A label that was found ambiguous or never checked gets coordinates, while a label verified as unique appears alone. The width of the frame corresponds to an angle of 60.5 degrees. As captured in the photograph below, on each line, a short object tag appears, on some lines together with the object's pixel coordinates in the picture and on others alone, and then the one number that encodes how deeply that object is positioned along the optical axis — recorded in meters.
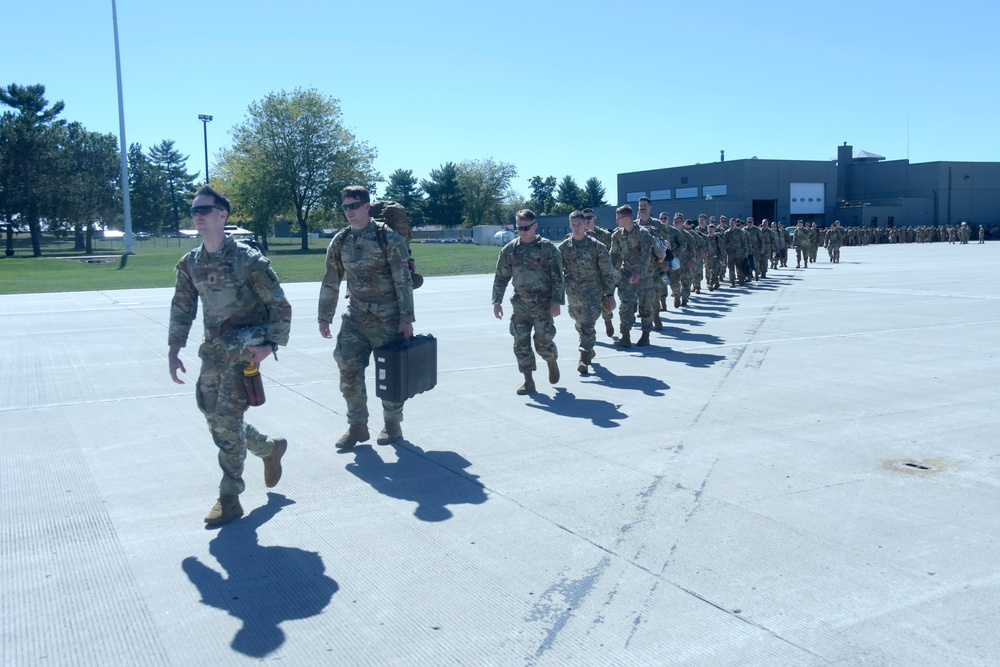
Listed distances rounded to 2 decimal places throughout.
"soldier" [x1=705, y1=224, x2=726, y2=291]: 21.06
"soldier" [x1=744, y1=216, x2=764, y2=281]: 24.72
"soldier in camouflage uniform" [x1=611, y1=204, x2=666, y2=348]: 12.20
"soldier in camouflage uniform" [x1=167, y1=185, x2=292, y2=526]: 5.04
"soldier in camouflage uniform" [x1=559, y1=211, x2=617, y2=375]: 10.09
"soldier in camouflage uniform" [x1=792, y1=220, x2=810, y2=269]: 33.50
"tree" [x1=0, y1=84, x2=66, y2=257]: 60.25
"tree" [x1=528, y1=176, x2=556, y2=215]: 145.41
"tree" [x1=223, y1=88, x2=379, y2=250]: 67.88
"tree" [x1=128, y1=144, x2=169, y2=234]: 105.62
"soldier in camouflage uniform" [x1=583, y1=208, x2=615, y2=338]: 11.71
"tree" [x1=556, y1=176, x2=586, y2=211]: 117.50
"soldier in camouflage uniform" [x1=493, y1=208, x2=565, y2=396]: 8.90
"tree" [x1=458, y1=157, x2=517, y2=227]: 113.94
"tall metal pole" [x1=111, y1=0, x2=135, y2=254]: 41.31
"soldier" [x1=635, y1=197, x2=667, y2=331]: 12.84
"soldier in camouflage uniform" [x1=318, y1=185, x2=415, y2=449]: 6.53
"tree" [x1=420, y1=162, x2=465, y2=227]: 108.25
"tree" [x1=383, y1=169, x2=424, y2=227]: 110.88
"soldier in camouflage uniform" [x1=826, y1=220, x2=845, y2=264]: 37.28
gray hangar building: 74.19
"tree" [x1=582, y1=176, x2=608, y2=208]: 123.28
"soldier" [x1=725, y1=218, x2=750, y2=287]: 23.27
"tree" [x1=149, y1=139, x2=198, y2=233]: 117.50
